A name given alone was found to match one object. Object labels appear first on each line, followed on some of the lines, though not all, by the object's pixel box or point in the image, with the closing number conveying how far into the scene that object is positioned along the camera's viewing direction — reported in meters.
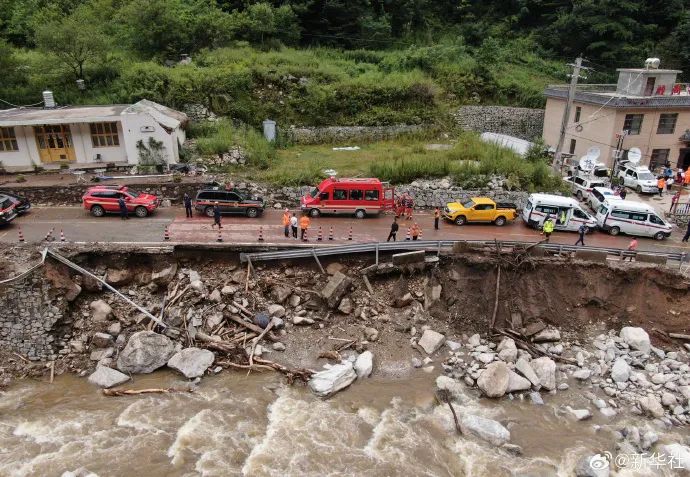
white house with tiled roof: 30.59
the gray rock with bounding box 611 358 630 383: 19.48
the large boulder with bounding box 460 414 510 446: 16.69
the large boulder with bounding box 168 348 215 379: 19.30
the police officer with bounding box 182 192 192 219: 26.72
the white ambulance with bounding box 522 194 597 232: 26.97
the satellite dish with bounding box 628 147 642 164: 34.91
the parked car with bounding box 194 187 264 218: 27.23
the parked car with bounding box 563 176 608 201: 31.56
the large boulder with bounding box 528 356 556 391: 19.20
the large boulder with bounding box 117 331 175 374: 19.48
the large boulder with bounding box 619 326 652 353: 20.94
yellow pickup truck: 27.47
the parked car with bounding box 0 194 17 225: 24.80
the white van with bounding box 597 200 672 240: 26.78
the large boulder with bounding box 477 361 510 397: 18.72
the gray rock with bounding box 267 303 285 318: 21.91
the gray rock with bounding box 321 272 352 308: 22.09
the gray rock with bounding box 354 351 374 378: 19.50
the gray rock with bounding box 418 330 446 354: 20.75
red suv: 26.61
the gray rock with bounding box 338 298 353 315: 22.12
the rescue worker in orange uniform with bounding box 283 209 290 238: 24.58
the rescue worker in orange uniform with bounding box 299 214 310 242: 24.38
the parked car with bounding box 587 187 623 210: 28.98
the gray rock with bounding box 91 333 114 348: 20.44
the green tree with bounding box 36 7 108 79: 35.97
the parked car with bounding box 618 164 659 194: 33.16
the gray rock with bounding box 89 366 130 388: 18.78
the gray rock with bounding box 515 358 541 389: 19.20
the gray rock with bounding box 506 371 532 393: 18.98
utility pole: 31.84
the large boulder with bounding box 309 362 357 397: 18.50
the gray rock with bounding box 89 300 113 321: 21.31
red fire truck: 27.36
